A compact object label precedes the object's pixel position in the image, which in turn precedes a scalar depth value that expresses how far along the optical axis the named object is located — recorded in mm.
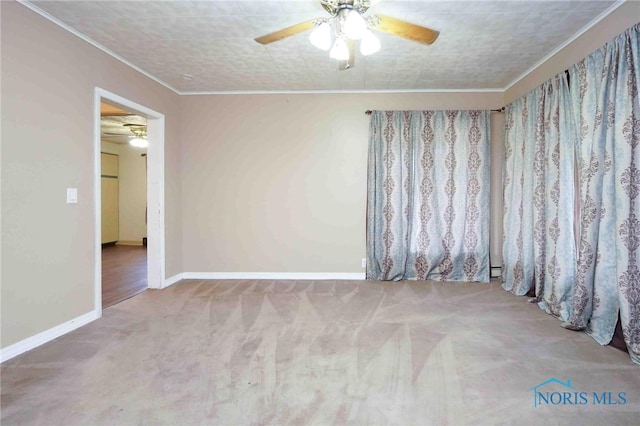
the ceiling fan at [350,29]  2043
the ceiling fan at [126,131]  5759
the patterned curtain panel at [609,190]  2176
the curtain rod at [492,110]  4176
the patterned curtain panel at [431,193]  4188
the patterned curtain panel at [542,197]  2926
